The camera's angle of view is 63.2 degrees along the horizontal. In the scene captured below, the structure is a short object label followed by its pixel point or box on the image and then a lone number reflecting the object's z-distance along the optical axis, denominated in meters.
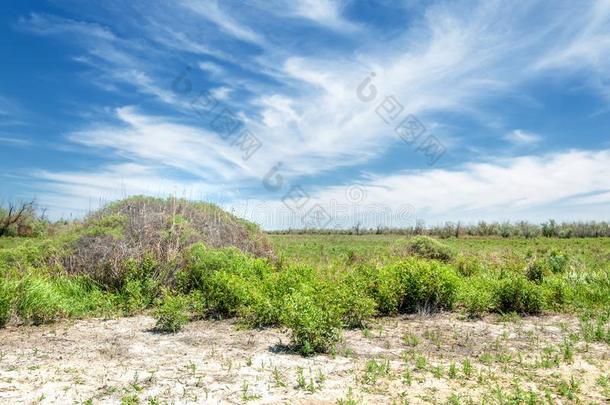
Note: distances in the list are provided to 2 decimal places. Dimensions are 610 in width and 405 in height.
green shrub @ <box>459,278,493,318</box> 10.00
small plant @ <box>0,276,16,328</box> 8.79
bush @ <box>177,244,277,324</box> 8.99
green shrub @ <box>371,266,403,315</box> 9.71
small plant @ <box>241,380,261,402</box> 5.20
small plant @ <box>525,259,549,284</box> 13.81
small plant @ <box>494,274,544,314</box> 9.94
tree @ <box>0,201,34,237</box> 38.38
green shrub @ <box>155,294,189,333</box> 8.34
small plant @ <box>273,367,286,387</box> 5.60
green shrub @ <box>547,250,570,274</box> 15.81
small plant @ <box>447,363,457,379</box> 5.99
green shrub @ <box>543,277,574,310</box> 10.51
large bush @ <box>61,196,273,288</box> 12.20
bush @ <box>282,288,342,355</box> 6.91
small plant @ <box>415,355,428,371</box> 6.30
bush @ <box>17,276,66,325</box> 9.21
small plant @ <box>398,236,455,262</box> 19.56
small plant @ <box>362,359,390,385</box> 5.72
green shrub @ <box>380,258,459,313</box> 10.00
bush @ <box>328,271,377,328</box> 8.51
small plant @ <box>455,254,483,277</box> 15.79
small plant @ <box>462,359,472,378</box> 6.08
